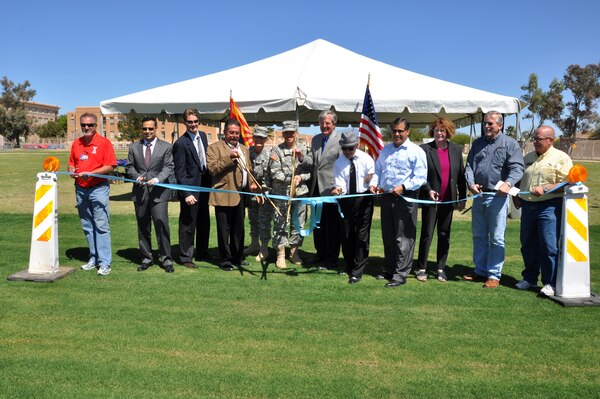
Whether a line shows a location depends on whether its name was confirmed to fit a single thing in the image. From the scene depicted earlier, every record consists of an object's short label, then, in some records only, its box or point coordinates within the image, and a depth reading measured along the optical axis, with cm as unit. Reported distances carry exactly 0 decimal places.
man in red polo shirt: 596
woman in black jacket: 597
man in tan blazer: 629
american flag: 696
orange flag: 886
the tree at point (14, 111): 9056
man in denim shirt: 554
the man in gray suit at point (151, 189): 625
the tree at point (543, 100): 5025
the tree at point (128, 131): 6881
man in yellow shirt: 529
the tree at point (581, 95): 7081
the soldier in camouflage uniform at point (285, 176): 645
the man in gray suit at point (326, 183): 640
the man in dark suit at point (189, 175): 644
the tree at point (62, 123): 12181
